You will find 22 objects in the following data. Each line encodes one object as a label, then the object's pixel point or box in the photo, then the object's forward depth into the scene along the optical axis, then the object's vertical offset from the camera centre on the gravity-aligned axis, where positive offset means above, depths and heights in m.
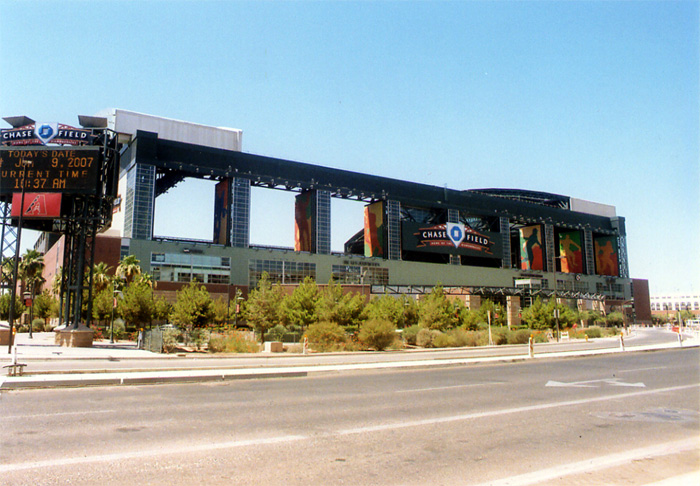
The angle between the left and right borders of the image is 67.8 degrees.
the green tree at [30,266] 70.19 +6.47
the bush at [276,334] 45.53 -1.88
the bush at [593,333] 62.59 -2.65
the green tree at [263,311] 45.38 +0.15
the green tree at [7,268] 73.34 +6.73
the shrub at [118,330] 48.91 -1.58
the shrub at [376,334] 36.03 -1.51
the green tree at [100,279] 57.44 +3.77
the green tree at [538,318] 65.06 -0.84
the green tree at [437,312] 50.72 -0.03
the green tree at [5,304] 76.03 +1.40
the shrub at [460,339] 43.44 -2.28
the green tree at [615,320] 102.94 -1.79
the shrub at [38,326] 59.53 -1.42
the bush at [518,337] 47.34 -2.33
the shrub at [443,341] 42.59 -2.40
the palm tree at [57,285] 64.97 +3.64
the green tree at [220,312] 50.97 +0.10
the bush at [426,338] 43.06 -2.15
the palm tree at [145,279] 58.86 +3.96
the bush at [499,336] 46.25 -2.16
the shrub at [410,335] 45.06 -1.98
